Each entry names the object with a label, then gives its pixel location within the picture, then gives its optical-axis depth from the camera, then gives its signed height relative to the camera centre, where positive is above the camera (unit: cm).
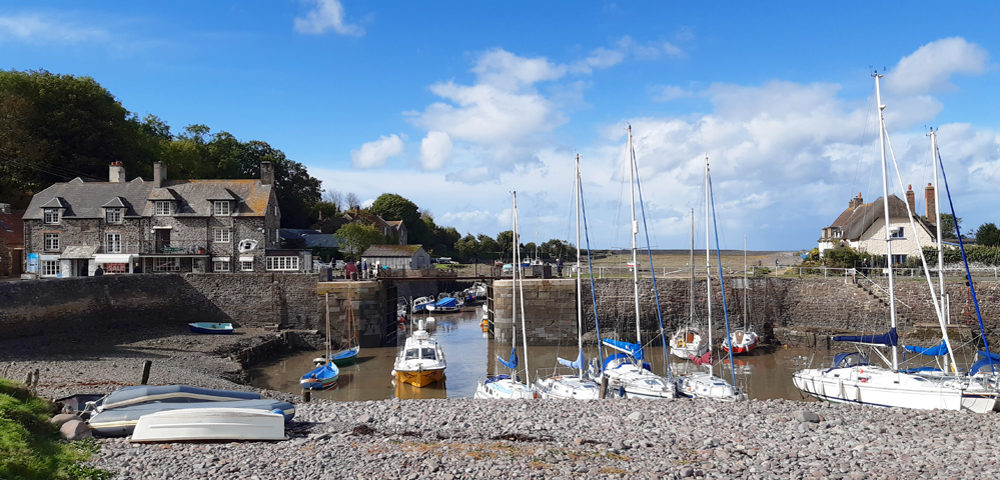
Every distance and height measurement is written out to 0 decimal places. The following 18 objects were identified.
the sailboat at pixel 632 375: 2059 -360
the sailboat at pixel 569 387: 2016 -373
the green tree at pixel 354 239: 6460 +265
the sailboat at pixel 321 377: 2545 -398
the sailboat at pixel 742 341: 3331 -411
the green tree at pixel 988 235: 5272 +93
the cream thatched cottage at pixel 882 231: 4647 +134
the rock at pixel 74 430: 1186 -263
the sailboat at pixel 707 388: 2033 -387
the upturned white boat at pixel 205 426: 1192 -264
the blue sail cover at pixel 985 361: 2109 -357
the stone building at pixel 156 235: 3984 +220
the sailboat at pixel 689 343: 3067 -388
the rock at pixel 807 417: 1528 -357
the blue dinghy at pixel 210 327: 3438 -274
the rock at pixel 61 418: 1230 -252
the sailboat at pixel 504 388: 2069 -379
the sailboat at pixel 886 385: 1800 -367
